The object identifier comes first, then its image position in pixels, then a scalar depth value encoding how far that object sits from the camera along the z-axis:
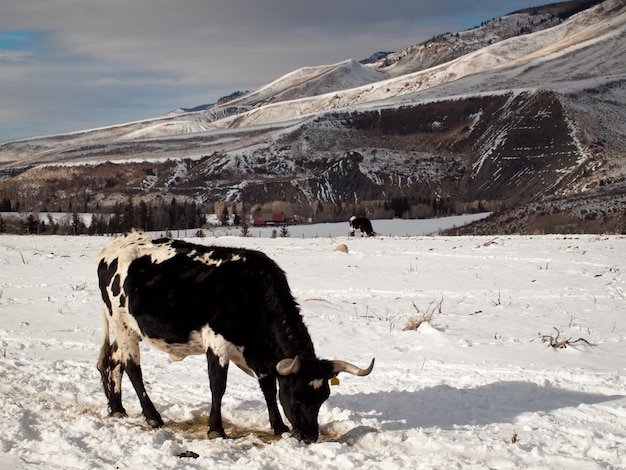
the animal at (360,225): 51.12
